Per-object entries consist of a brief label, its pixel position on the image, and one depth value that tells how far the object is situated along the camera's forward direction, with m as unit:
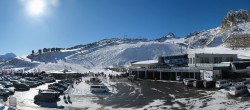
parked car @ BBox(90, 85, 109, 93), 29.79
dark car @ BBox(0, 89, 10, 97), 26.87
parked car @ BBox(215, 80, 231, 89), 29.61
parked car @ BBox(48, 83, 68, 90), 31.84
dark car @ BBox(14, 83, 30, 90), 32.94
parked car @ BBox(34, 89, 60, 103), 23.55
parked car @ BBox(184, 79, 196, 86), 33.15
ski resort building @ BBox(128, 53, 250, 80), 36.67
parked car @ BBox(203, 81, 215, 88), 31.10
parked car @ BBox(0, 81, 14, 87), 34.85
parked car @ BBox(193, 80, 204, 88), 31.57
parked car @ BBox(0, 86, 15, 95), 29.17
